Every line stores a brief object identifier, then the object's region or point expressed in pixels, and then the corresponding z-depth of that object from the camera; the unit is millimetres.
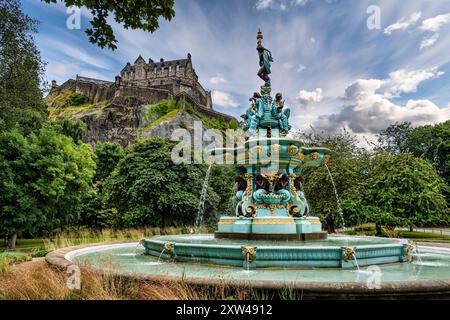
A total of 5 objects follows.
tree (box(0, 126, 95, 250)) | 21781
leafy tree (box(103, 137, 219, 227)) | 29375
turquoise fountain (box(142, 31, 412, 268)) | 7082
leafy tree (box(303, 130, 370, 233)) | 28344
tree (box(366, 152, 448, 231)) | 26672
